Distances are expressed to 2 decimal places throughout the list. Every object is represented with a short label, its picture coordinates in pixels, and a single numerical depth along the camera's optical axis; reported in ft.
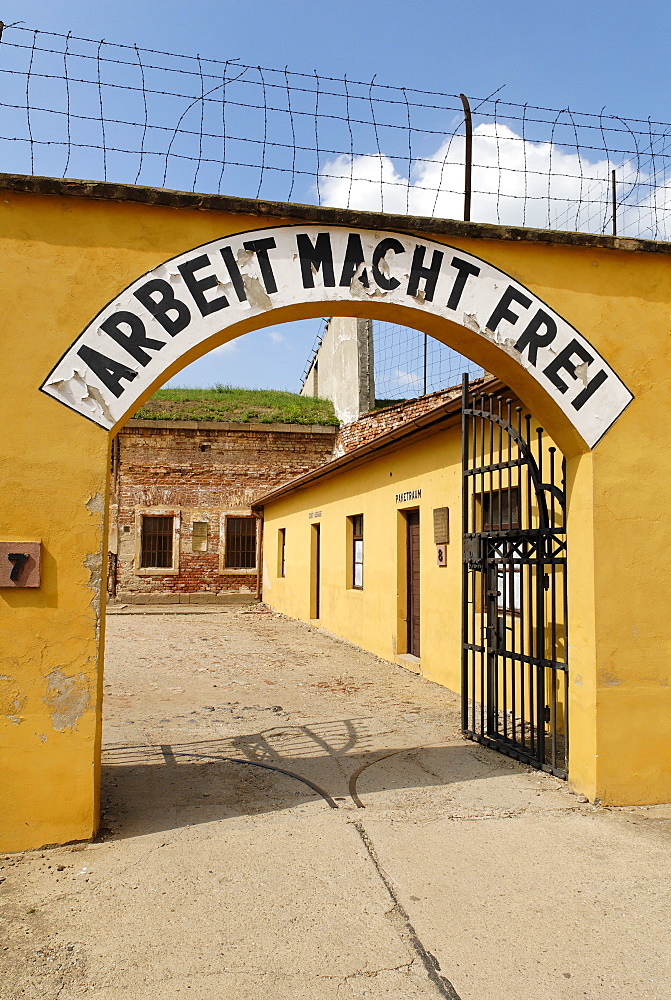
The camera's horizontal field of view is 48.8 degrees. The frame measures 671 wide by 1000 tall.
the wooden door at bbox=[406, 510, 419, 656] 34.42
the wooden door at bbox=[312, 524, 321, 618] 55.21
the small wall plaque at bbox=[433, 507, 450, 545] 29.07
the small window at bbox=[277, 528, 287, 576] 67.26
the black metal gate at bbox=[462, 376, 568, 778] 17.83
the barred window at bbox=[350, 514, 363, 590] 43.65
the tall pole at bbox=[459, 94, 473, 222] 18.61
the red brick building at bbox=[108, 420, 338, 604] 72.18
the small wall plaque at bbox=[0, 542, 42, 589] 13.46
